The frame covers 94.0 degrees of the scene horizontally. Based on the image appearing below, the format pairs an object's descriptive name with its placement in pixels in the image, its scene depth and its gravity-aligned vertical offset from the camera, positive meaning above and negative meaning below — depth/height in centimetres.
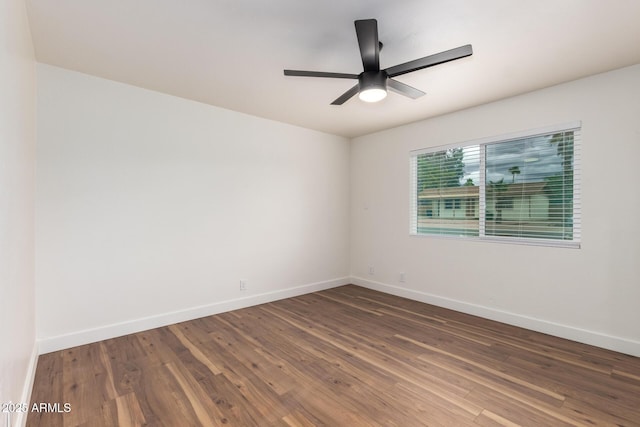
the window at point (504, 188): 308 +27
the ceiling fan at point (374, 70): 183 +101
